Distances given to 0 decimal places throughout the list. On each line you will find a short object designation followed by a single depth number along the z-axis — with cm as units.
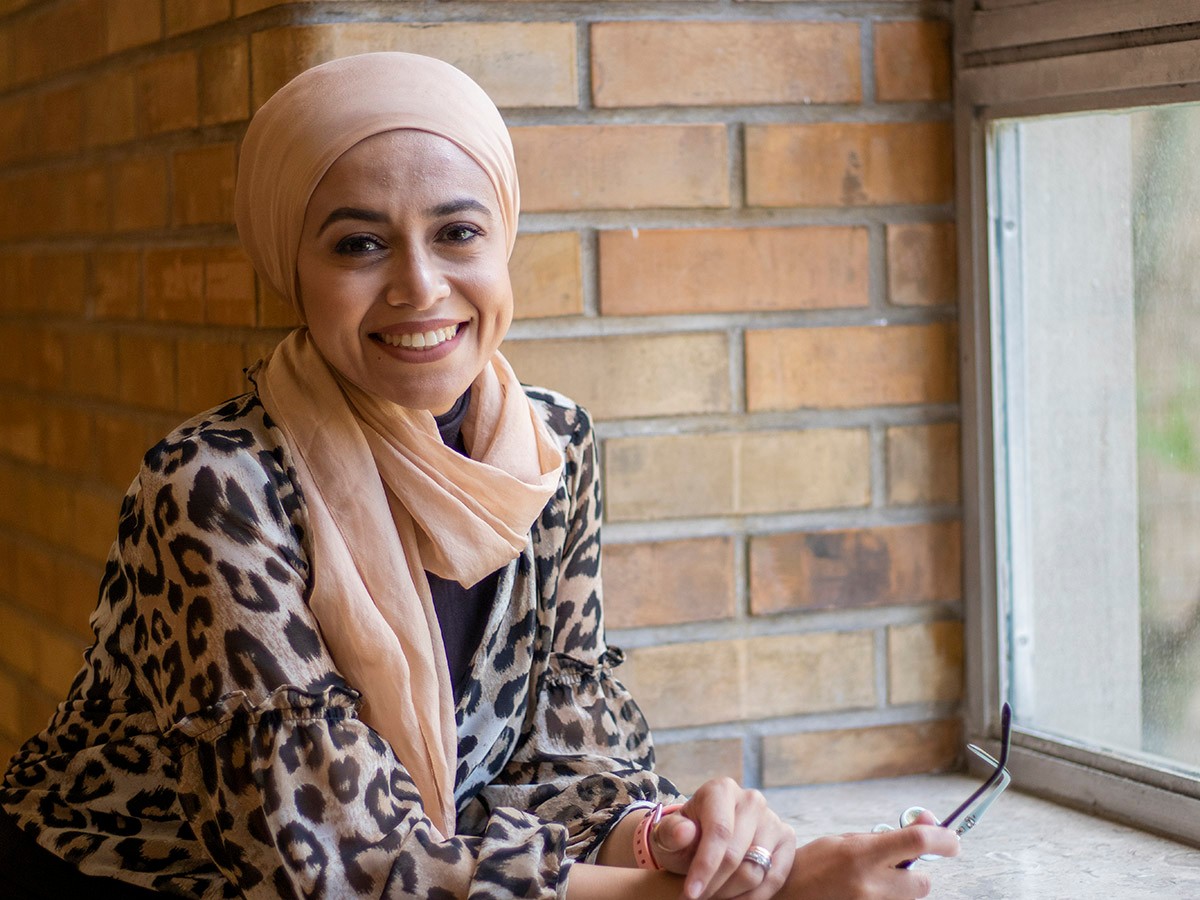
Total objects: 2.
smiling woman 141
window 181
